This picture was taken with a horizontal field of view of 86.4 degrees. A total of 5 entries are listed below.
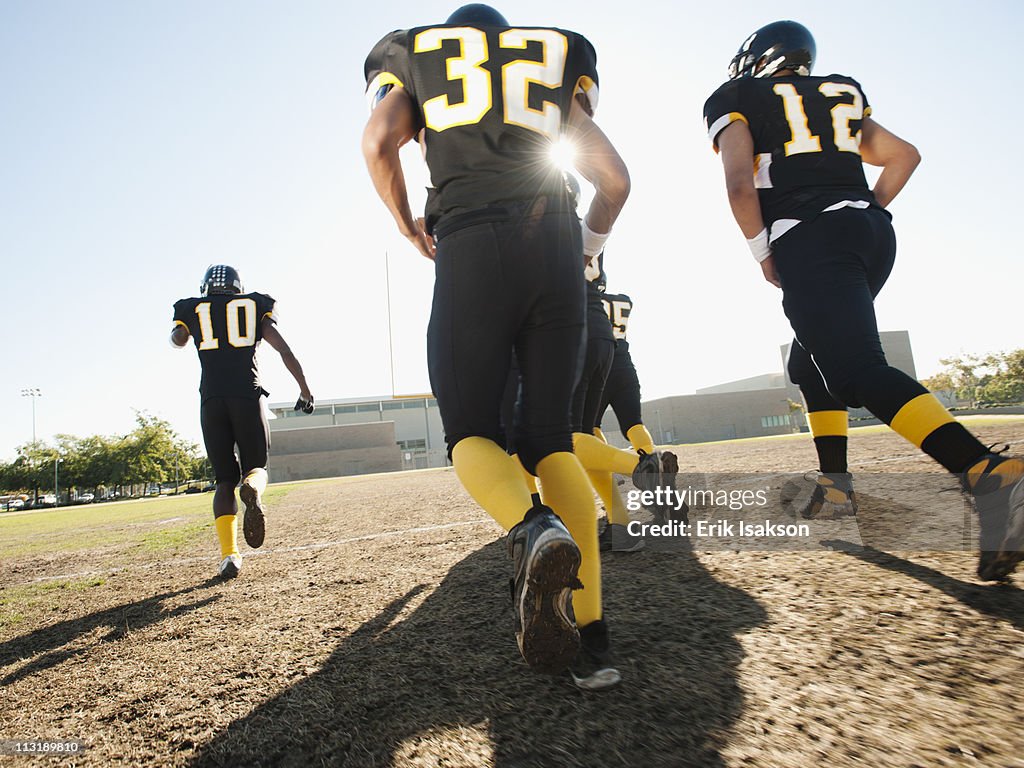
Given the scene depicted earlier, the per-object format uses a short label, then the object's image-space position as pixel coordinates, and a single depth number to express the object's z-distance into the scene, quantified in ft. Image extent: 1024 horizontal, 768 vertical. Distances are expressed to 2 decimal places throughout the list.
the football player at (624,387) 15.19
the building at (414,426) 159.02
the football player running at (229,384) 12.75
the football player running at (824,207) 6.42
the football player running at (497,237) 5.31
